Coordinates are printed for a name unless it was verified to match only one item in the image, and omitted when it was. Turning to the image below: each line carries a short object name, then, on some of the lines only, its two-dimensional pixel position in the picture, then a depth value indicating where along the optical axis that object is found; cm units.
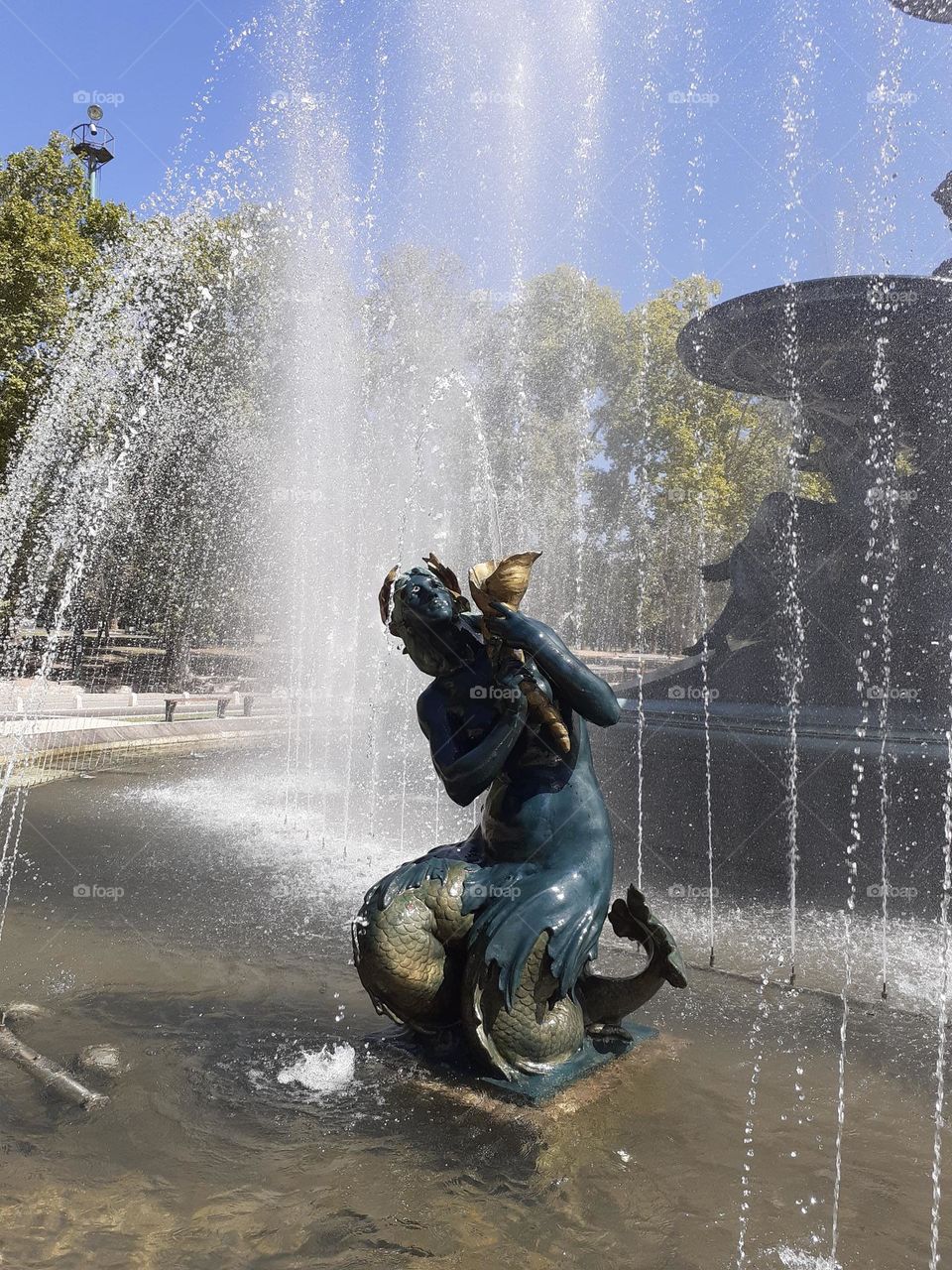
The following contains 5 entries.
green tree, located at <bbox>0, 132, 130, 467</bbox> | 1705
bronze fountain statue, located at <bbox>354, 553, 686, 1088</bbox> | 333
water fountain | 269
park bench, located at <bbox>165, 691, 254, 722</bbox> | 1570
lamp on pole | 2316
